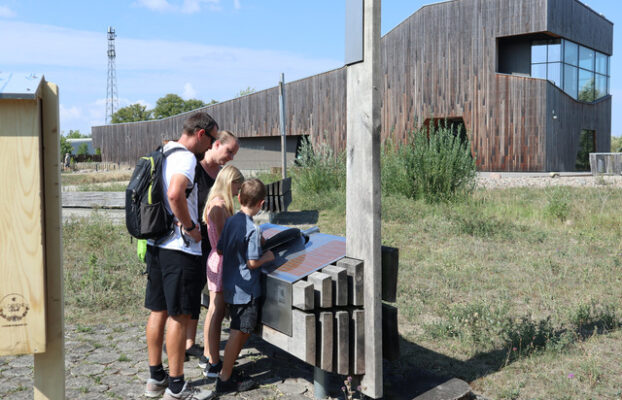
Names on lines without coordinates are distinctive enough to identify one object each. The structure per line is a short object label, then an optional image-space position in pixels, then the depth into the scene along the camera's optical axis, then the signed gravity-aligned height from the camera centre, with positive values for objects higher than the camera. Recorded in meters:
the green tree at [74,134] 85.94 +5.55
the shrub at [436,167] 12.33 +0.02
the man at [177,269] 3.30 -0.61
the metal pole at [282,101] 12.22 +1.49
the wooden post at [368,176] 3.13 -0.04
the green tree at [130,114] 77.69 +7.79
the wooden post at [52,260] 2.34 -0.38
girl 3.78 -0.49
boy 3.55 -0.69
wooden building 24.25 +4.16
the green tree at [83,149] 57.81 +2.27
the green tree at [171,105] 76.19 +8.76
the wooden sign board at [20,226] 2.18 -0.22
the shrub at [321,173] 14.87 -0.12
